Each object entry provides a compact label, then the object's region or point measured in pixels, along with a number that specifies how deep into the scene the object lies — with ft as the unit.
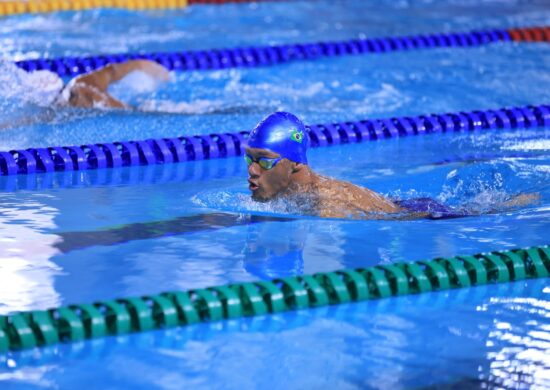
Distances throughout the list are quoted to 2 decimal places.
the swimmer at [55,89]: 42.04
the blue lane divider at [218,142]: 34.76
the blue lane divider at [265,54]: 50.39
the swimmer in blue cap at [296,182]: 27.37
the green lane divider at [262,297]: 20.06
